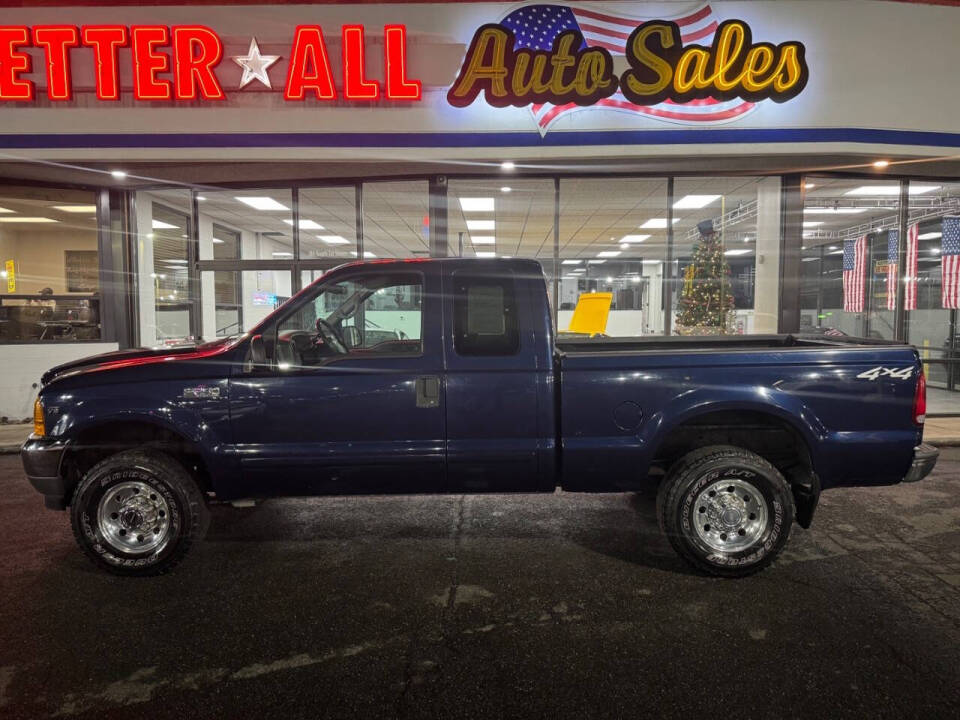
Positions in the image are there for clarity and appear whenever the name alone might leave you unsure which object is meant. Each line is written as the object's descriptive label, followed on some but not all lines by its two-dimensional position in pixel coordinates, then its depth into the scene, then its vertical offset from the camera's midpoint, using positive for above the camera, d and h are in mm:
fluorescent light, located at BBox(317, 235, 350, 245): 15213 +2096
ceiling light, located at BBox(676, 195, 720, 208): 11488 +2314
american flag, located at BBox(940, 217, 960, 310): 10016 +970
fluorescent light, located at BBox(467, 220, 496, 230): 15005 +2455
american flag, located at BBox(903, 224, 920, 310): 10086 +736
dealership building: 8438 +3253
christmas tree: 10344 +466
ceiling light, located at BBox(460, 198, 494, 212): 12348 +2455
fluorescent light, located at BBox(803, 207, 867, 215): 13141 +2389
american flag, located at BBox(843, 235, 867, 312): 12977 +1037
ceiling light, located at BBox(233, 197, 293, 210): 11555 +2336
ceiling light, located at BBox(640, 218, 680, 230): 13541 +2289
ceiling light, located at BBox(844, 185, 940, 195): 10234 +2377
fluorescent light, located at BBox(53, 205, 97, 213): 12766 +2536
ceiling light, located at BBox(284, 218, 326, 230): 14055 +2275
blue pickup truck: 3904 -638
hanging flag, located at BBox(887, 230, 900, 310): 10008 +897
